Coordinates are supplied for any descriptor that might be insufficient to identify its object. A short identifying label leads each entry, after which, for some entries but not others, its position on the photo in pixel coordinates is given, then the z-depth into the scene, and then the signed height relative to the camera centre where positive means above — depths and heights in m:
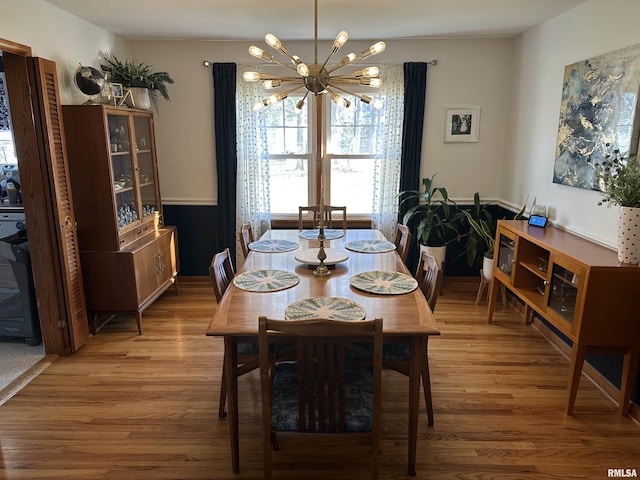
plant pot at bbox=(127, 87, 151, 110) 3.62 +0.40
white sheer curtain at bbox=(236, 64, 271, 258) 4.18 -0.16
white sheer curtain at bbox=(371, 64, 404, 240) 4.13 -0.07
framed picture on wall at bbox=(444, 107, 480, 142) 4.22 +0.22
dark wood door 2.66 -0.35
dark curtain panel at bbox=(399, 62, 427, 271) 4.10 +0.23
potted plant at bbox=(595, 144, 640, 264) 2.17 -0.28
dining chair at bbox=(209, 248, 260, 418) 2.15 -1.00
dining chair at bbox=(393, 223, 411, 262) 3.06 -0.69
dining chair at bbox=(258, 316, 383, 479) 1.54 -0.96
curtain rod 4.10 +0.78
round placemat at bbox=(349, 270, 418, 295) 2.22 -0.72
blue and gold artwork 2.43 +0.20
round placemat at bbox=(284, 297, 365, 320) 1.89 -0.73
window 4.29 -0.09
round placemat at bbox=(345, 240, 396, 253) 2.98 -0.70
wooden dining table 1.83 -0.74
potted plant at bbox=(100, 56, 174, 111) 3.56 +0.55
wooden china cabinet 3.10 -0.49
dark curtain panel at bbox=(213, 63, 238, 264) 4.12 +0.00
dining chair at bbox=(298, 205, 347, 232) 3.72 -0.61
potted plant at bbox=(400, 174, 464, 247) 4.09 -0.66
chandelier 2.25 +0.38
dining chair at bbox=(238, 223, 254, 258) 3.15 -0.68
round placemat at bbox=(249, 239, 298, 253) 3.00 -0.70
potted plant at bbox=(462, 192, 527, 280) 3.82 -0.82
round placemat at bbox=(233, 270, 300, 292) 2.26 -0.72
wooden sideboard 2.21 -0.82
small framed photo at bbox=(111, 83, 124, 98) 3.39 +0.43
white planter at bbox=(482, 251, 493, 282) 3.77 -1.05
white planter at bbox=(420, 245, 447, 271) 4.16 -0.99
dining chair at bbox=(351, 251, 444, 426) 2.13 -1.01
